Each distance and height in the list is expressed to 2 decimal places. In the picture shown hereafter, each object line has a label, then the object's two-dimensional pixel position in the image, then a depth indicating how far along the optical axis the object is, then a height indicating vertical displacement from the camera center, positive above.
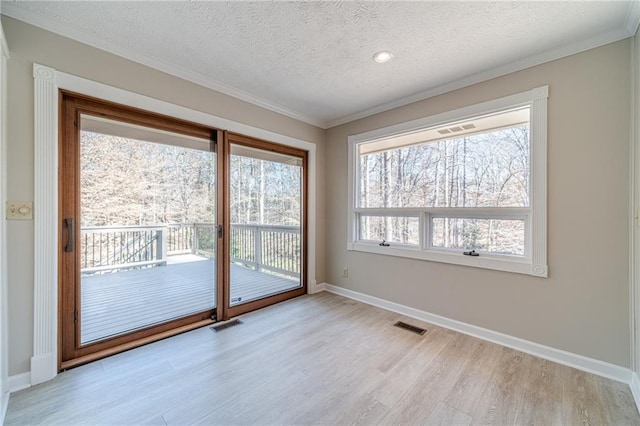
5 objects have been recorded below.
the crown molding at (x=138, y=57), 1.77 +1.35
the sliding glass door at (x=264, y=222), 3.06 -0.13
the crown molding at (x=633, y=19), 1.63 +1.30
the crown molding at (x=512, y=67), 1.92 +1.31
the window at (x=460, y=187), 2.28 +0.28
